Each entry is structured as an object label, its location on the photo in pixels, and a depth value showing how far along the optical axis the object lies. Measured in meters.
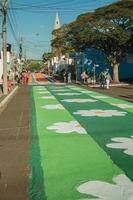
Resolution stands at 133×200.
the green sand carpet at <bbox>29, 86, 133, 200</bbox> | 3.44
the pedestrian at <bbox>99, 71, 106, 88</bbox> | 20.50
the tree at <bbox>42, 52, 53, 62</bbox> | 82.12
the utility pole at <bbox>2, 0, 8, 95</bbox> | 17.08
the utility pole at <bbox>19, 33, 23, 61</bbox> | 45.97
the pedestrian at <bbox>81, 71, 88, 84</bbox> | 27.19
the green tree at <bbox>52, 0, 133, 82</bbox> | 24.43
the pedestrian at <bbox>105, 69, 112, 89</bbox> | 19.95
